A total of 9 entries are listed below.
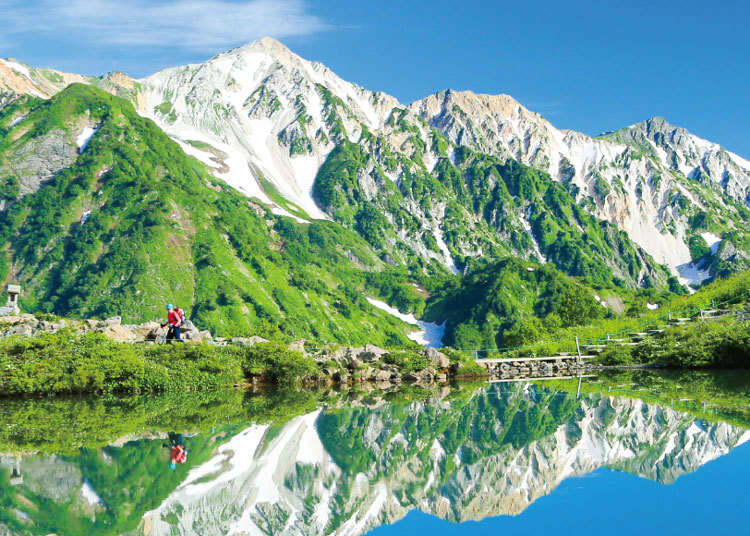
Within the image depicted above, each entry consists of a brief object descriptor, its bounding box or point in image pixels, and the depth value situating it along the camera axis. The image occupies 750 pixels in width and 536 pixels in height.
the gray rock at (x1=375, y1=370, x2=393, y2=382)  58.44
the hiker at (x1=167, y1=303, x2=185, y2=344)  52.34
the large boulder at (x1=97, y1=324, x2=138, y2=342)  53.72
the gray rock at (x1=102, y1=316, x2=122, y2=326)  58.31
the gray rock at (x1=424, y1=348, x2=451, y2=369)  62.34
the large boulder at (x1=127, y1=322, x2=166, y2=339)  57.45
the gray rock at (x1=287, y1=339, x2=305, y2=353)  59.41
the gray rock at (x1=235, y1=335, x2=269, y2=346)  57.88
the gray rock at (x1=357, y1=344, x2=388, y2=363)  61.66
